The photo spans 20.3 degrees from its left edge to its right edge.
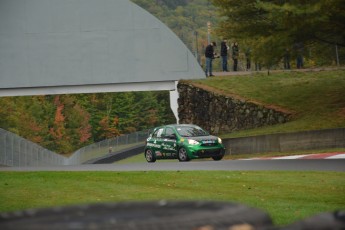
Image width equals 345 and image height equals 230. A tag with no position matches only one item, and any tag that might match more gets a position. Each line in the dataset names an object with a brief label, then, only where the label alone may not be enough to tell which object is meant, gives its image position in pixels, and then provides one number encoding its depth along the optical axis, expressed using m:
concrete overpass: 55.81
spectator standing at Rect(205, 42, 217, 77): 56.12
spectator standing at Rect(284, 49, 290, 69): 42.94
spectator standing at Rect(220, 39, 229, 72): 57.62
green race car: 35.91
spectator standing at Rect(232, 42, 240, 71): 57.72
